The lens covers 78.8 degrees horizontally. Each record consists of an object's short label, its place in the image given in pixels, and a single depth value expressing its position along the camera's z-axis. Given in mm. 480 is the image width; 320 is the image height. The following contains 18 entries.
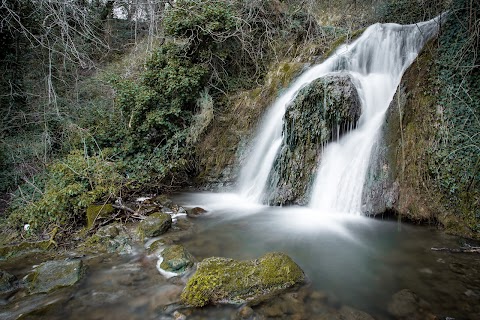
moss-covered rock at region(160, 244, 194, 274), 3396
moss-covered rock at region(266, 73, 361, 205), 5562
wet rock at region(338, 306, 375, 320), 2570
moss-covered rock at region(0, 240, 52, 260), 4004
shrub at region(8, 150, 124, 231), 4746
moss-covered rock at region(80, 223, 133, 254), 4051
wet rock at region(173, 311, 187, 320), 2611
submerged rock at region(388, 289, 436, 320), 2602
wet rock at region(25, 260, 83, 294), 3100
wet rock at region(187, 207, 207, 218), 5352
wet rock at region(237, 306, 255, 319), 2582
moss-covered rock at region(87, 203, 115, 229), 4757
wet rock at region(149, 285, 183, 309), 2842
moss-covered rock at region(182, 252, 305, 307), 2775
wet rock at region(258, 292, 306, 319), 2617
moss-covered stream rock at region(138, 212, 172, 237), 4430
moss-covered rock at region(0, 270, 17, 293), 3123
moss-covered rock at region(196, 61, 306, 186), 7184
